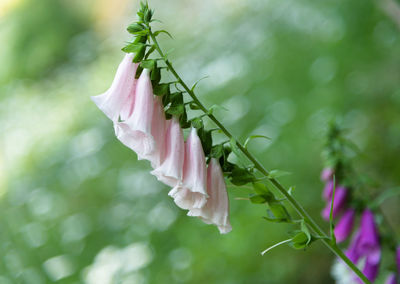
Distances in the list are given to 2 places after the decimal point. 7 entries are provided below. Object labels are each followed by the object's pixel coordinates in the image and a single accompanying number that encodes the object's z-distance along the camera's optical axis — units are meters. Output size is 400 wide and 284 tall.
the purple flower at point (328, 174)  1.37
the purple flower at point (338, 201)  1.37
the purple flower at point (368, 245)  1.35
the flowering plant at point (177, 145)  1.19
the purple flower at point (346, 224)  1.38
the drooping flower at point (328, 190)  1.37
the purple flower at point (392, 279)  1.36
